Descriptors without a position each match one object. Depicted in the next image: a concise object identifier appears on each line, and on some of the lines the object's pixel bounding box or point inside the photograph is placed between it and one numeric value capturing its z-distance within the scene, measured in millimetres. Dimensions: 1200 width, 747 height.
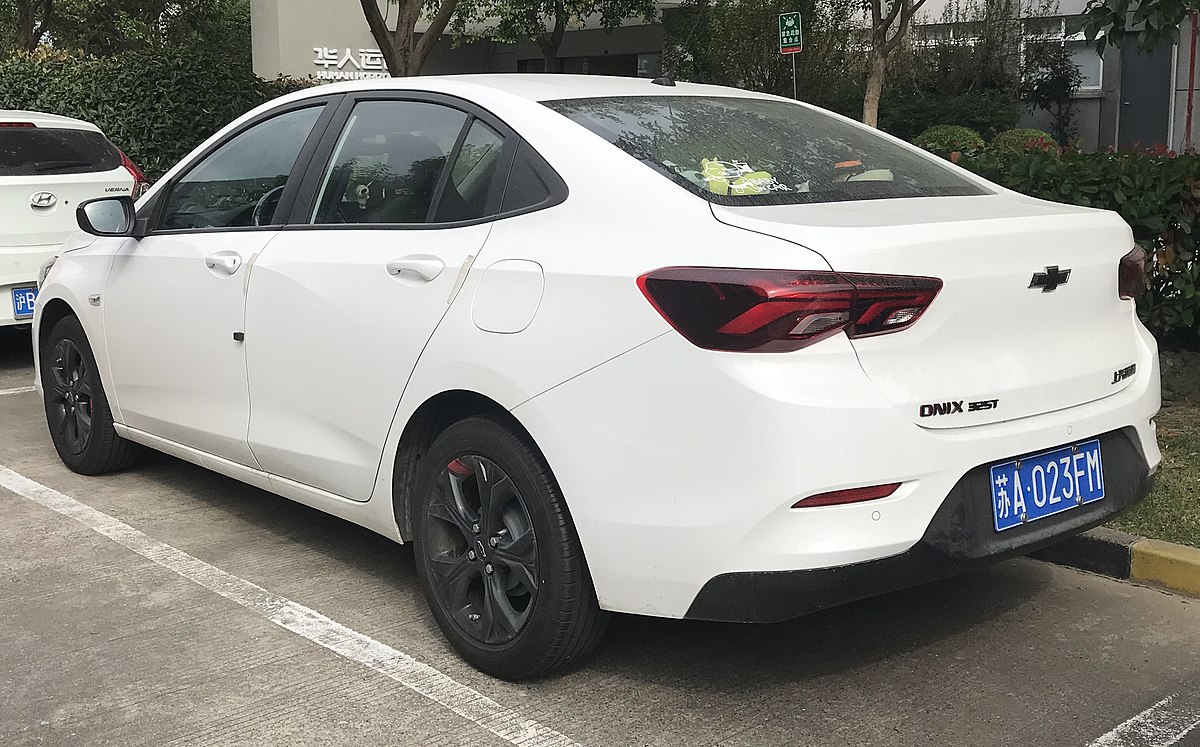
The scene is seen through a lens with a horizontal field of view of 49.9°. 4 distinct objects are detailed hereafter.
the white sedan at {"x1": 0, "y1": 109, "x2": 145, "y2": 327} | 7688
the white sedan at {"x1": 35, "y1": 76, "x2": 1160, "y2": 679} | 2887
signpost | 11656
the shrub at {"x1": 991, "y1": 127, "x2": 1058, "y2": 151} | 6660
